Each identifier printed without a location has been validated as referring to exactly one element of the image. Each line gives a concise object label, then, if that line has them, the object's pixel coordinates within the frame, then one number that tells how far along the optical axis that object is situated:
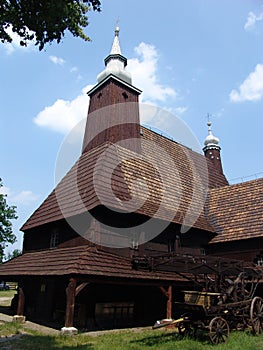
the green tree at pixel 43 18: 5.53
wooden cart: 9.04
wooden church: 12.05
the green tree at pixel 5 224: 35.31
